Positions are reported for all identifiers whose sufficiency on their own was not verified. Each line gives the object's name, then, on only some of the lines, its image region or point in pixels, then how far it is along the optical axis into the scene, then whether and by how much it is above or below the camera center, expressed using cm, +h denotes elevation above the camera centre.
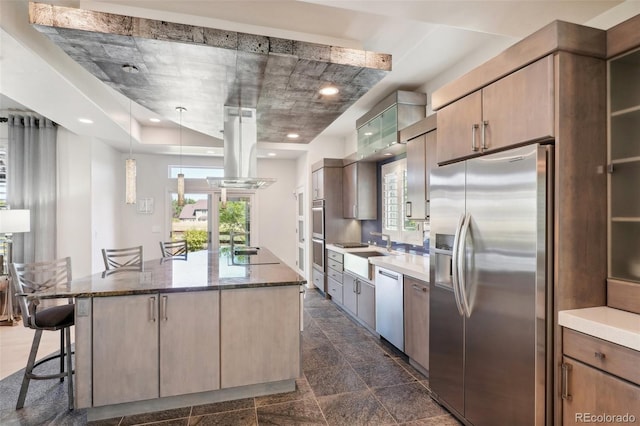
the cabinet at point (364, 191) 502 +32
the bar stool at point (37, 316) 231 -75
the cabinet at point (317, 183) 556 +50
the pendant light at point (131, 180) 322 +32
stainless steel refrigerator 167 -42
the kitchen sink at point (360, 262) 389 -64
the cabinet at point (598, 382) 137 -76
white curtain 465 +45
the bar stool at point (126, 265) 305 -54
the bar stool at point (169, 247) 465 -53
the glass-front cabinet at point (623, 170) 170 +22
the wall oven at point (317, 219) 554 -12
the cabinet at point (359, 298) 383 -108
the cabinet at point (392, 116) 369 +112
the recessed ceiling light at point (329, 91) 309 +116
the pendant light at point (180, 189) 384 +27
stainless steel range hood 374 +73
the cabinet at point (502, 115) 167 +57
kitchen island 225 -91
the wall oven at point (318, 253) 558 -72
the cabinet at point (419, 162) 306 +49
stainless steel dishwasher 317 -95
